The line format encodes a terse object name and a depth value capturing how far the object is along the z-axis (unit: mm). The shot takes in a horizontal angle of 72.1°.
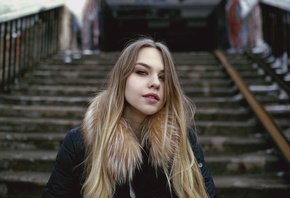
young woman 1097
